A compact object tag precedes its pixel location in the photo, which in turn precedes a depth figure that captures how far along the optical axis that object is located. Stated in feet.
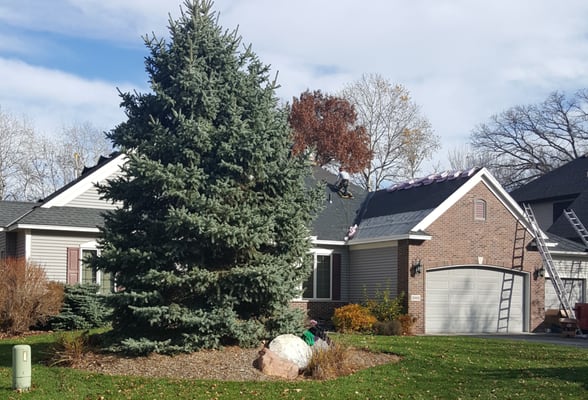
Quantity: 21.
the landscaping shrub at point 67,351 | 44.65
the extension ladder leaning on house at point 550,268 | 84.94
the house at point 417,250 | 78.02
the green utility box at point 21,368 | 38.06
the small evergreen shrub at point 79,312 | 69.36
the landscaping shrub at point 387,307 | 77.00
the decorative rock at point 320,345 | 47.11
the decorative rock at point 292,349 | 44.83
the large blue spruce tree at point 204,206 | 46.16
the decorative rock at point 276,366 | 43.53
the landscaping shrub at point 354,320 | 74.18
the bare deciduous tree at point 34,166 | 151.53
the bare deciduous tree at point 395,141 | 169.07
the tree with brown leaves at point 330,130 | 160.45
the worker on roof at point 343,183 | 95.61
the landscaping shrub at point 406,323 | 75.05
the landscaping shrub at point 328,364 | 43.83
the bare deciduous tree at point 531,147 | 164.45
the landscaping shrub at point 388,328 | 73.05
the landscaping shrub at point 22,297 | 63.52
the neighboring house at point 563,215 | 91.66
